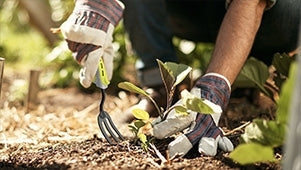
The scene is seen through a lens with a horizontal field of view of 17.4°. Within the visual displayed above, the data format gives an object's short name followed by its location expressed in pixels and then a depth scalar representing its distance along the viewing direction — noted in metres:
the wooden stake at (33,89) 3.26
